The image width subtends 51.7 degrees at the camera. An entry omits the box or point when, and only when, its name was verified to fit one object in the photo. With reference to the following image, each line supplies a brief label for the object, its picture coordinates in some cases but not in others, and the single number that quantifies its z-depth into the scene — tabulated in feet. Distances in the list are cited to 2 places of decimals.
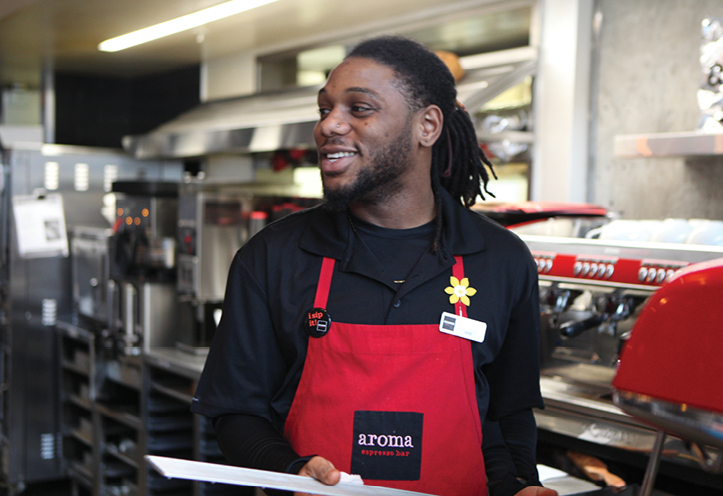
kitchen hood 10.00
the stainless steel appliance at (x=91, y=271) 13.03
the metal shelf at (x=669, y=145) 7.11
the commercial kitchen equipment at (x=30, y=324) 14.85
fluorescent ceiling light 11.80
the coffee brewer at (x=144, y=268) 11.53
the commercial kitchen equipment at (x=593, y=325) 6.06
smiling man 4.36
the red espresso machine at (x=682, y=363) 2.43
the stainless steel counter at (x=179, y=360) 9.95
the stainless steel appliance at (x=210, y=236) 10.60
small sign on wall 13.00
